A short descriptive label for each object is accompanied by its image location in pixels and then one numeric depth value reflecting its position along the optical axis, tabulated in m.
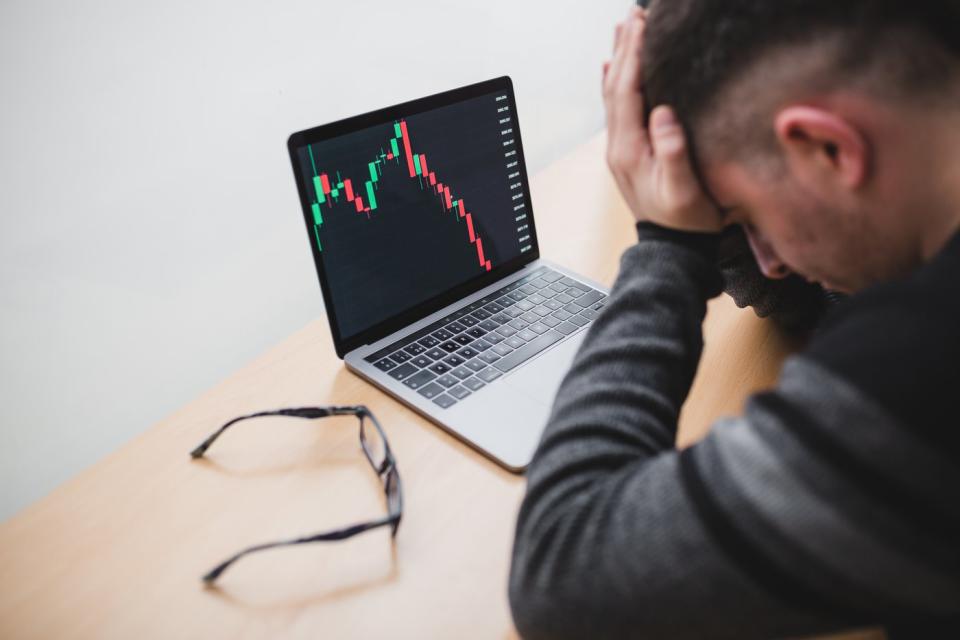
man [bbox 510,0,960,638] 0.38
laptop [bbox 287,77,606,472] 0.76
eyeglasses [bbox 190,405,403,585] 0.61
